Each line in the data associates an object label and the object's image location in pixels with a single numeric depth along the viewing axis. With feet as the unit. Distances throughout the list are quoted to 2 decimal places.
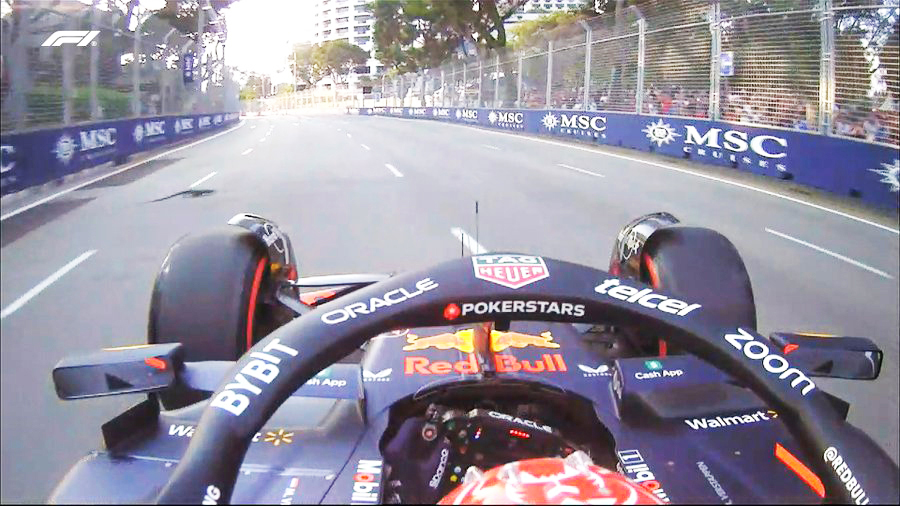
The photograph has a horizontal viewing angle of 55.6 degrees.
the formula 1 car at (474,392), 4.98
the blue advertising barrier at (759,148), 35.81
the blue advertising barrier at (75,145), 25.07
